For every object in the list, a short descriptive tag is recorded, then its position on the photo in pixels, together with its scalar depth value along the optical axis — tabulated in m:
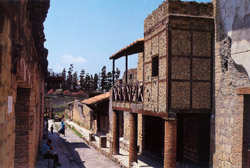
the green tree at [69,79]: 71.19
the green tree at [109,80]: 66.14
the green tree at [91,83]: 68.19
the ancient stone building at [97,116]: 21.25
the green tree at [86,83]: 67.19
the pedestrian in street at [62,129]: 22.80
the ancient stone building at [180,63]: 9.47
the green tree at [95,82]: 68.25
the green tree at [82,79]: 67.97
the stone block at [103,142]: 17.09
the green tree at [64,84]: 70.32
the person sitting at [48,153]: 12.42
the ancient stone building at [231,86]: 7.88
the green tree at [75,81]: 69.81
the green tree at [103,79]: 65.94
